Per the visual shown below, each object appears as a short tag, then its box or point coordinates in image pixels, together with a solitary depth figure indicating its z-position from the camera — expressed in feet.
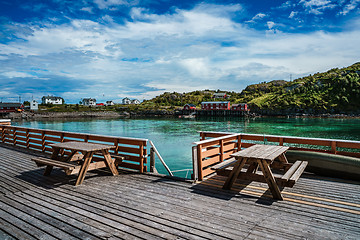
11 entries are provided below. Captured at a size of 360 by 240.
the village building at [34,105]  367.66
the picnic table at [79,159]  18.20
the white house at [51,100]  459.73
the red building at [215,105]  346.15
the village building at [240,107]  333.21
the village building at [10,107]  327.59
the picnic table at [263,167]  14.16
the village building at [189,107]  354.74
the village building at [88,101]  511.81
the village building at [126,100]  592.72
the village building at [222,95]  478.18
